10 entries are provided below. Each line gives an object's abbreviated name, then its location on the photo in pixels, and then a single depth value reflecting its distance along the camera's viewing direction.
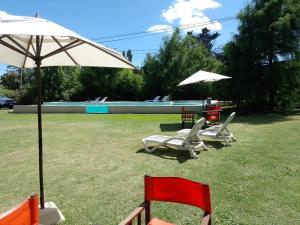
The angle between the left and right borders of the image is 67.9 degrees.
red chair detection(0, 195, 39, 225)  1.59
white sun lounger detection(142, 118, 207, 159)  5.36
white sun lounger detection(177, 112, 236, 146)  6.22
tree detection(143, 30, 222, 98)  18.46
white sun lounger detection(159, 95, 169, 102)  16.89
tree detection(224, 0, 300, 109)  11.43
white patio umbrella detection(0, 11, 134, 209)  2.12
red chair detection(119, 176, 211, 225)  1.92
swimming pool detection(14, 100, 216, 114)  13.09
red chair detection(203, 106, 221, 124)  8.80
